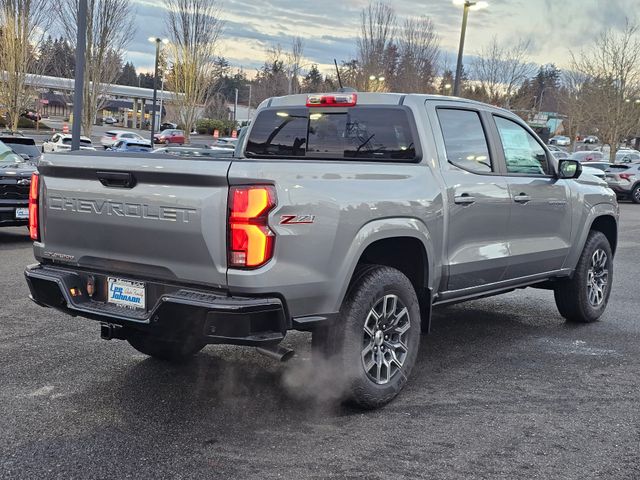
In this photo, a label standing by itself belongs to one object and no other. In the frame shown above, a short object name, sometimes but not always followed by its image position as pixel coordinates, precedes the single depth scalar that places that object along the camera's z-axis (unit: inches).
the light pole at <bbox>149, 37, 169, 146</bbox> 1258.9
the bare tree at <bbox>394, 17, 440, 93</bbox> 1501.0
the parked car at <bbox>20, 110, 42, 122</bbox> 2521.9
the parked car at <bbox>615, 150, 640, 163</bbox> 1808.6
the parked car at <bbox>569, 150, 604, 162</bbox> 1577.3
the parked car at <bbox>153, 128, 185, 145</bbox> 2182.6
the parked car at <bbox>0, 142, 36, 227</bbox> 379.9
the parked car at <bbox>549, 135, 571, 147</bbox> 2826.0
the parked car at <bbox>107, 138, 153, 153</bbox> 1422.4
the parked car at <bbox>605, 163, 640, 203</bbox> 997.8
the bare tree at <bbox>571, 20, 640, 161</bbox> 1501.0
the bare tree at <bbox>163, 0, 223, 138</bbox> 1261.1
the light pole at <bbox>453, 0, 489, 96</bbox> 771.4
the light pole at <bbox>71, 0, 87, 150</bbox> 540.4
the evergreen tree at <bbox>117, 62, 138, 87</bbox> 4810.5
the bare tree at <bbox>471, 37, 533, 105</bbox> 1545.3
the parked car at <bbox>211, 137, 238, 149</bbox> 1400.1
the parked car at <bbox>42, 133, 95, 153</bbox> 1334.0
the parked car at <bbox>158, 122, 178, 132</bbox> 2774.4
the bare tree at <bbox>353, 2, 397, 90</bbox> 1456.7
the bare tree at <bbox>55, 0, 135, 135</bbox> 1041.5
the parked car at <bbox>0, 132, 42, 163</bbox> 543.5
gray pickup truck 133.6
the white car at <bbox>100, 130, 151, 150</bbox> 1828.2
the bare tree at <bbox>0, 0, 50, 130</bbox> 1043.3
